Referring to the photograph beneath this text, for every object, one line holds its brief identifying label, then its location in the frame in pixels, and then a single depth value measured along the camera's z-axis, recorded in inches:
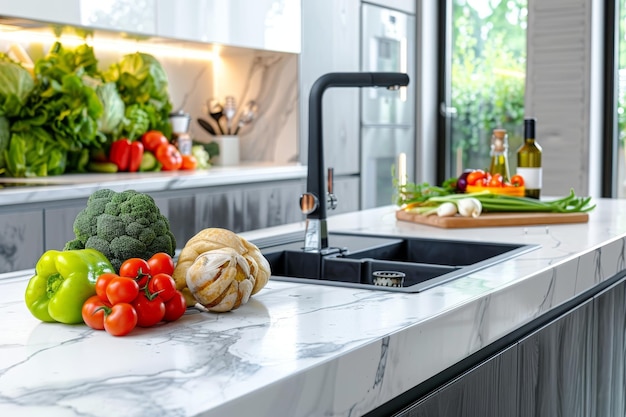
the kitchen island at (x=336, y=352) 35.5
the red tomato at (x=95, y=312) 44.6
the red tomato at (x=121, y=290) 43.8
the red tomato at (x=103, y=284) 44.5
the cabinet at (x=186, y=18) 135.3
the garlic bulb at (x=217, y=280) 49.1
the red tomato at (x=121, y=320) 43.7
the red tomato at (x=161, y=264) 48.9
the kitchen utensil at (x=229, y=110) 191.0
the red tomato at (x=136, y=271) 45.7
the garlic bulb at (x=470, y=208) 96.7
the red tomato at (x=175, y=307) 47.1
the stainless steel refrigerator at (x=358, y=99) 191.8
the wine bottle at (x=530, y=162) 110.5
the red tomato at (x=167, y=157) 165.2
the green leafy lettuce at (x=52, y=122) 145.5
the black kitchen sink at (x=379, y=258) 70.0
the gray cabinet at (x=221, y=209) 150.0
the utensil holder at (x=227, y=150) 189.6
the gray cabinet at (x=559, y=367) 65.5
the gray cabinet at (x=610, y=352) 83.3
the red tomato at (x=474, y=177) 111.6
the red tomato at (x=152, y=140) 166.6
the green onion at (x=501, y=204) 101.2
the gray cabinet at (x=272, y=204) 162.4
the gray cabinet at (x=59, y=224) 120.5
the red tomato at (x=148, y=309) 45.1
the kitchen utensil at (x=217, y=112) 192.2
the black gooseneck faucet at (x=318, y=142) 74.6
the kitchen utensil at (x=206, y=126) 192.1
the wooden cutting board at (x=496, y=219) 95.8
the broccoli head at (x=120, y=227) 51.4
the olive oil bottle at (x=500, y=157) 112.1
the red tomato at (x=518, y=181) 112.8
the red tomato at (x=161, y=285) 46.1
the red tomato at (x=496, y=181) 111.5
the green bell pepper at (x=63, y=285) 45.8
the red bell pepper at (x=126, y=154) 161.0
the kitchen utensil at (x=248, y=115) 194.9
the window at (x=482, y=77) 224.8
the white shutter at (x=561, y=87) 204.5
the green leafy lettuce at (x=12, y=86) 142.6
